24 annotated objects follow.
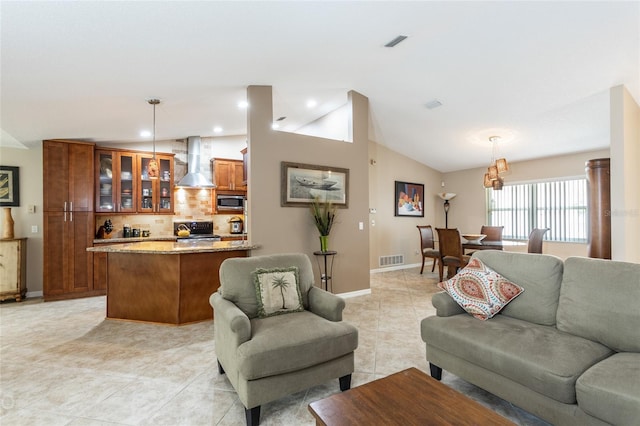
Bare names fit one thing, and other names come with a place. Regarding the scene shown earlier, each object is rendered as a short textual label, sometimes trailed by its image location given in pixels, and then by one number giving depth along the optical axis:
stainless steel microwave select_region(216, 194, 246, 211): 6.22
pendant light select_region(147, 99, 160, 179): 4.05
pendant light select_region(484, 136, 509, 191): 4.73
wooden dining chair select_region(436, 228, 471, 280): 5.28
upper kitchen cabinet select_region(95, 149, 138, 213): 5.21
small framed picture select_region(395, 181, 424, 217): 7.26
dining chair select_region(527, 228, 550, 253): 4.98
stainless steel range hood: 5.79
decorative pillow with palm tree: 2.37
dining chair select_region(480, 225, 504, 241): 6.14
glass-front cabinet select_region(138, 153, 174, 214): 5.59
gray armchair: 1.82
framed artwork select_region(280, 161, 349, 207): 4.31
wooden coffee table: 1.25
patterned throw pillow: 2.29
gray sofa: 1.48
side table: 4.41
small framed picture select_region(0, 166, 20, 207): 4.75
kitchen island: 3.61
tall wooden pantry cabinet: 4.68
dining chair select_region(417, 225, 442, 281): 6.47
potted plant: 4.39
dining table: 5.18
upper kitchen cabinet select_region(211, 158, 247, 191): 6.22
